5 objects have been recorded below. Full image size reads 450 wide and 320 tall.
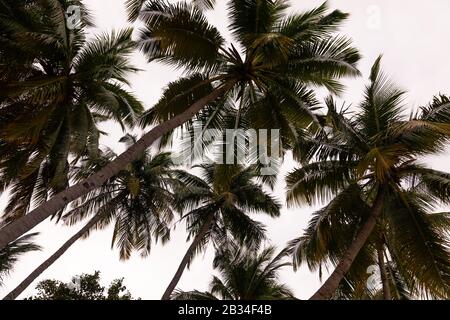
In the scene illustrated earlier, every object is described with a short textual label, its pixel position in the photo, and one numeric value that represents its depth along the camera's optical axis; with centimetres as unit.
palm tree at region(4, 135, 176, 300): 1839
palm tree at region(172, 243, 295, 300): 1892
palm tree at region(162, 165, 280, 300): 1820
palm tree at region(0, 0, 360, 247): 1036
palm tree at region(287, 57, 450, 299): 820
